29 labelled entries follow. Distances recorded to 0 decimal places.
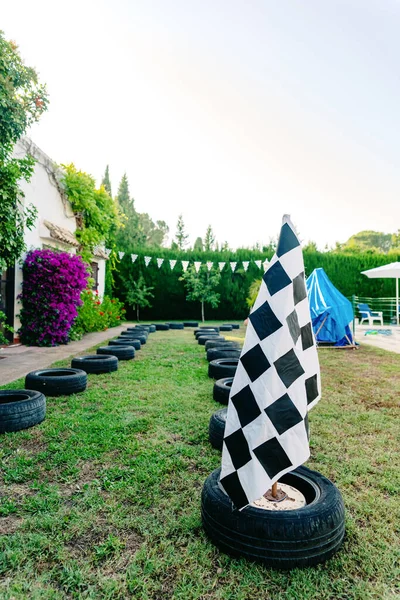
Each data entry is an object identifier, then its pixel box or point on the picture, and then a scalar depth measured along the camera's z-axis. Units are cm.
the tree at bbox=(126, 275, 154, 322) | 1552
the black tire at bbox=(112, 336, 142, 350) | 730
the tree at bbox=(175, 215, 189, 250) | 3897
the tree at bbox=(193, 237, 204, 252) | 4571
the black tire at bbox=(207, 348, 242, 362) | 595
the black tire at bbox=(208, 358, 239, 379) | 484
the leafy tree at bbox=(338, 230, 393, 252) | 6239
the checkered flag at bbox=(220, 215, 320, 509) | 149
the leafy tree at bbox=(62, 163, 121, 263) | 1066
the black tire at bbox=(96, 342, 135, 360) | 629
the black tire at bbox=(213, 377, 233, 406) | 376
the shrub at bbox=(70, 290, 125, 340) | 965
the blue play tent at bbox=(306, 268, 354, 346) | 831
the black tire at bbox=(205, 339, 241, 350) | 694
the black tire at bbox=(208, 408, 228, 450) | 261
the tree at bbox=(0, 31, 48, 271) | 495
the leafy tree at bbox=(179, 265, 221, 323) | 1591
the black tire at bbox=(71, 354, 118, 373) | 518
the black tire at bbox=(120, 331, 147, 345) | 840
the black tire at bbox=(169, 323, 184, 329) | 1283
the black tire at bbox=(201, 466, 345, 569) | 146
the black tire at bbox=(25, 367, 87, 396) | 401
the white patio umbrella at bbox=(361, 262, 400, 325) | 1263
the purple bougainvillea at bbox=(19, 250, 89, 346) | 780
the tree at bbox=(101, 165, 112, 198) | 3400
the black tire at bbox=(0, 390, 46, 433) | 293
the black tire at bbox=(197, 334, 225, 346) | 841
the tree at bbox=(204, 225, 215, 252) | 2956
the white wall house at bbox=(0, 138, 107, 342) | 772
